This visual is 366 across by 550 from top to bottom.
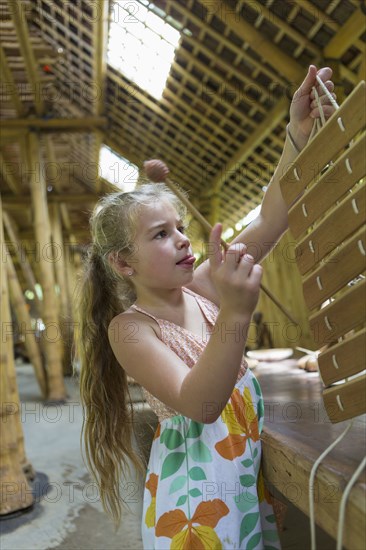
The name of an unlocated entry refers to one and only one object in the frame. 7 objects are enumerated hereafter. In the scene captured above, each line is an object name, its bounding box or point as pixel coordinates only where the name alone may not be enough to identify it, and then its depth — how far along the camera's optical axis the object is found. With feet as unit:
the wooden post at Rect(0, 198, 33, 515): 8.80
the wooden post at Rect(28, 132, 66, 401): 20.86
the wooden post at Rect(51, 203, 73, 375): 28.72
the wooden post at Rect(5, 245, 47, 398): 14.90
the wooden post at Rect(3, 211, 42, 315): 21.52
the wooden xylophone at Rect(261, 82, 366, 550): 2.39
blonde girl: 2.70
